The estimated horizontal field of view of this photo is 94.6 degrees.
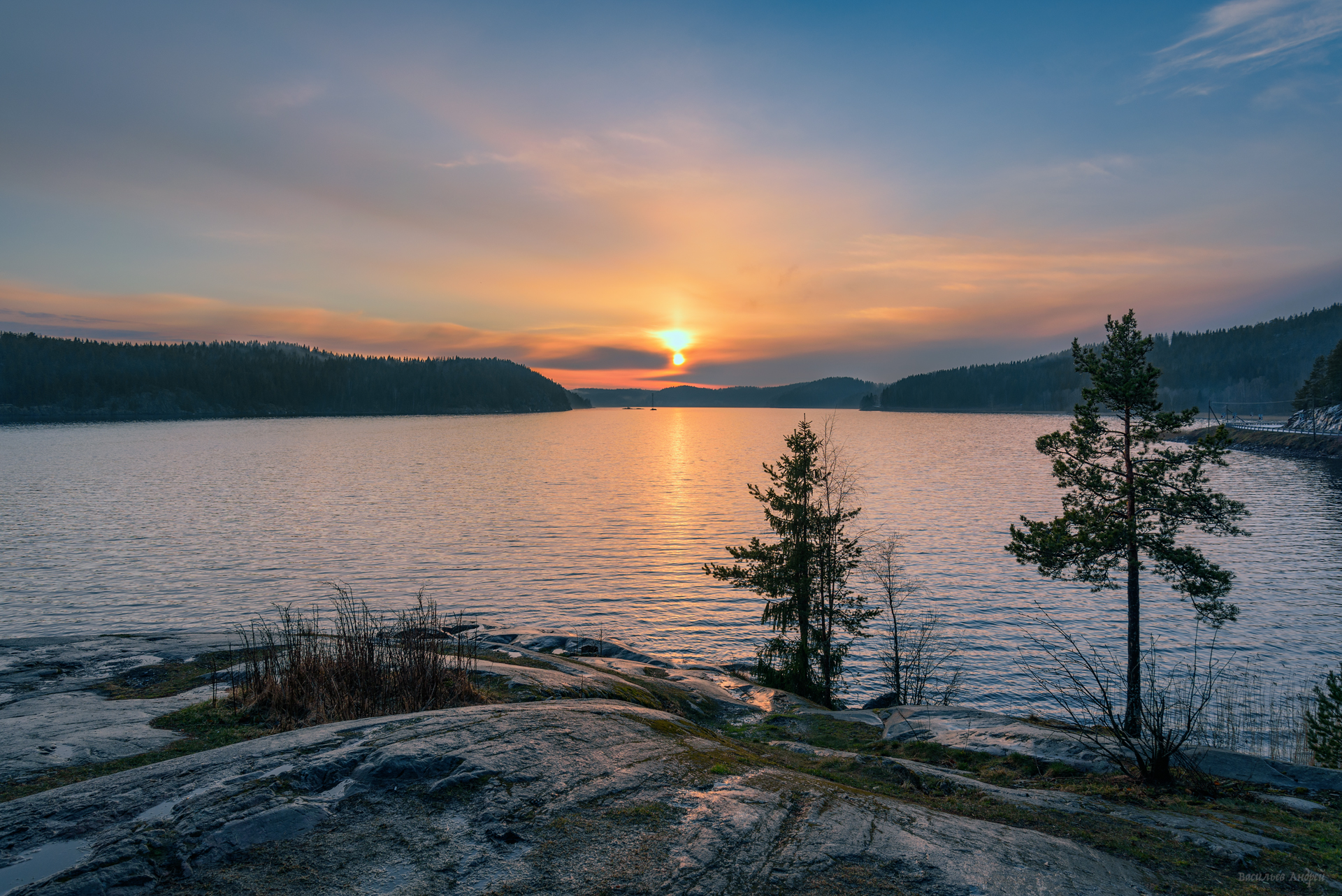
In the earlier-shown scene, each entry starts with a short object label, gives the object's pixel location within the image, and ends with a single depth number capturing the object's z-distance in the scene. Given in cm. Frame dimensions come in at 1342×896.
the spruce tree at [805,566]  2356
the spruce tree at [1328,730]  1294
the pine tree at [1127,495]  1620
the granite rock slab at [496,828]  487
